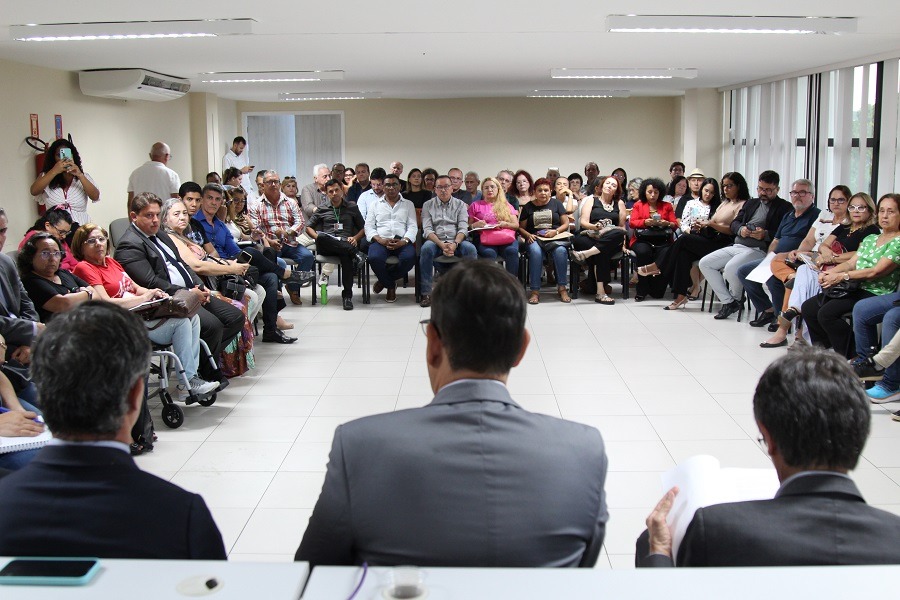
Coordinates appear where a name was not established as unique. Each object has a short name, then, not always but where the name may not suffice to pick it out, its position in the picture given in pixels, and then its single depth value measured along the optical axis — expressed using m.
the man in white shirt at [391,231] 9.23
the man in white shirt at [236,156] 13.10
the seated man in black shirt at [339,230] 9.19
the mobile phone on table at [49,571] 1.34
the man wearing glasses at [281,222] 8.87
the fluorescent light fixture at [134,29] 6.07
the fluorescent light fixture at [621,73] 9.81
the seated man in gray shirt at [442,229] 9.16
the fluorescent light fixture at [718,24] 6.08
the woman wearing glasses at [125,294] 4.90
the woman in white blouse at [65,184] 8.12
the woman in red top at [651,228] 9.33
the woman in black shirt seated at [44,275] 4.51
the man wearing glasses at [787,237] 7.49
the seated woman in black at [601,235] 9.31
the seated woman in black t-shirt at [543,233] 9.35
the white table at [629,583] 1.34
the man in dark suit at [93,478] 1.54
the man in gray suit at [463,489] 1.52
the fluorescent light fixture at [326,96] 13.07
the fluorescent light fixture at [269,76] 9.89
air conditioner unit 9.11
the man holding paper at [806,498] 1.55
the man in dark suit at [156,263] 5.25
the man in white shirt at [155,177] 9.73
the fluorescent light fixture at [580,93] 13.20
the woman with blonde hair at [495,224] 9.33
